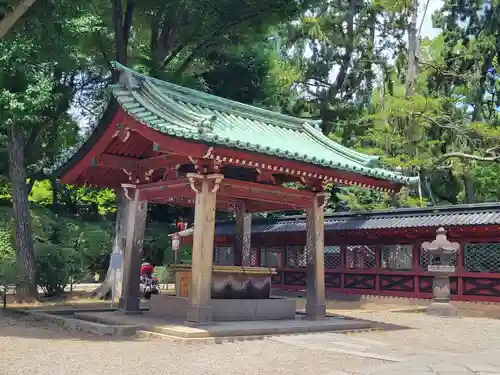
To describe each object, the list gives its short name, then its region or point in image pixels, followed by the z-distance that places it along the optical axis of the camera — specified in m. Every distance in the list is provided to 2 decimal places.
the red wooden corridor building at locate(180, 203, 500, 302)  17.66
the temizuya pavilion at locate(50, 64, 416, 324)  11.16
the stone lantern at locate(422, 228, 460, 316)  16.97
